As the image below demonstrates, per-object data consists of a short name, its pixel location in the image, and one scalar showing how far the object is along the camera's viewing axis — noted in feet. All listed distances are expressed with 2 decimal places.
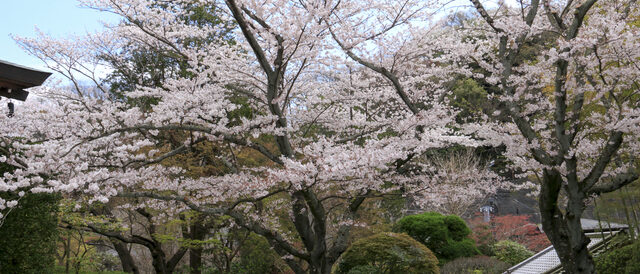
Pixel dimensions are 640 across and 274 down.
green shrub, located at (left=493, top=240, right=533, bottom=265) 37.60
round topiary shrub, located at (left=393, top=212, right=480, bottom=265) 36.86
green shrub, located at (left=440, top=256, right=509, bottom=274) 31.68
